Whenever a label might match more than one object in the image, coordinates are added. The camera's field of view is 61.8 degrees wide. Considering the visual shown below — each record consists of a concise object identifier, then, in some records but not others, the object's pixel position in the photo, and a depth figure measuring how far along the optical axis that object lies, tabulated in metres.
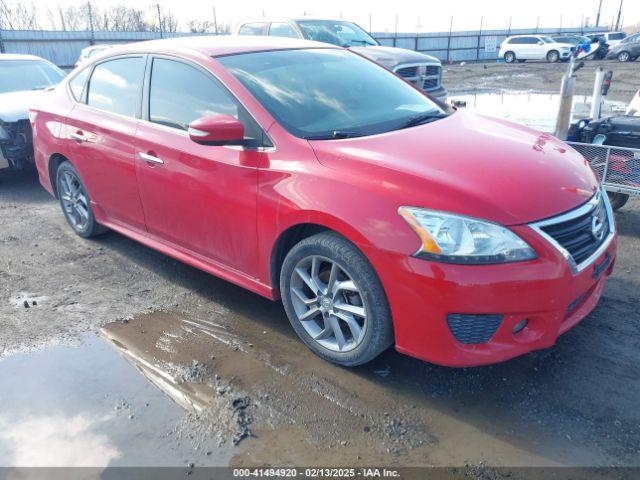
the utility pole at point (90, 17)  24.12
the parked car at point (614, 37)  32.81
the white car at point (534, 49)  31.25
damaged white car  6.95
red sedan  2.59
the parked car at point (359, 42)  9.20
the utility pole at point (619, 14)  52.70
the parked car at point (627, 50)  28.75
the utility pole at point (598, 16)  54.38
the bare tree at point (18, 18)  28.33
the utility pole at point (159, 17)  29.87
